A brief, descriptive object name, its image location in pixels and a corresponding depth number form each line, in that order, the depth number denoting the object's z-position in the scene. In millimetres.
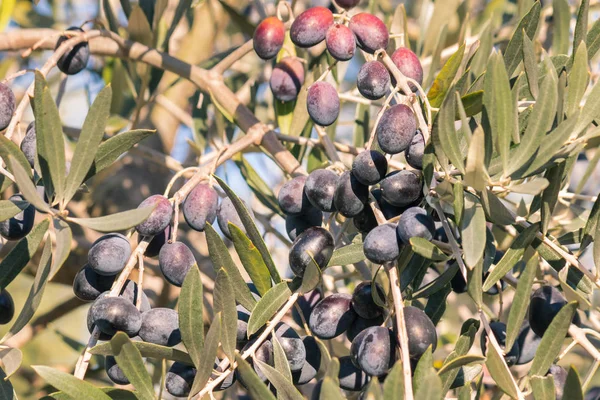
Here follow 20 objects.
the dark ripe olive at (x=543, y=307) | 1627
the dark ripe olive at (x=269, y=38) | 1735
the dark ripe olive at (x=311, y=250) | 1610
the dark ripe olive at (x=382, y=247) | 1584
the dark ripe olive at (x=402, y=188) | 1595
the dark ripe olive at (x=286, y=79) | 1780
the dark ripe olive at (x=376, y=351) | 1585
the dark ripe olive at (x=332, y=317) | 1629
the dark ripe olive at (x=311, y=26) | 1690
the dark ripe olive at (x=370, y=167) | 1600
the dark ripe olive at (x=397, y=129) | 1590
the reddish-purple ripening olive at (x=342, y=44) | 1673
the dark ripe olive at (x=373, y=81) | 1632
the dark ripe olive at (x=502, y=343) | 1646
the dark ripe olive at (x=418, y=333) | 1578
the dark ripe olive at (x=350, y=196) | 1610
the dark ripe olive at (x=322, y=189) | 1627
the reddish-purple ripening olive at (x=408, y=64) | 1660
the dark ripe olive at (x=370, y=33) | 1665
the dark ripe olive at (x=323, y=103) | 1686
